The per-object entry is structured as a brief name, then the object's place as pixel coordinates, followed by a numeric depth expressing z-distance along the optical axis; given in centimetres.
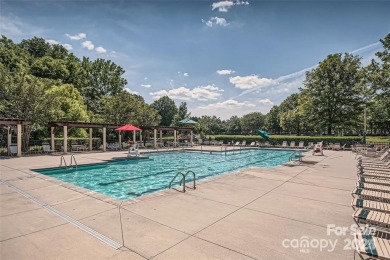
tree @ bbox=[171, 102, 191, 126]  6096
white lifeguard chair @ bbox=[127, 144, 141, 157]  1762
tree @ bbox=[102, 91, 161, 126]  2828
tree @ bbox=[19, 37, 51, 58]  4238
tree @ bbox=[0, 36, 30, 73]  3036
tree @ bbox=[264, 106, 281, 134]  7491
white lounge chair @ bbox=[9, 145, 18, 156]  1627
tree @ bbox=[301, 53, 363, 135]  3098
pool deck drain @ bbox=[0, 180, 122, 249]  361
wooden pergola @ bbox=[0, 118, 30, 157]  1547
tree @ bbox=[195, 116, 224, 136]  4638
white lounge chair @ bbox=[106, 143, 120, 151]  2298
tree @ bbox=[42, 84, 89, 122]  1867
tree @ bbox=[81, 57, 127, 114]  4500
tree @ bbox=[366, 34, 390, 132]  2118
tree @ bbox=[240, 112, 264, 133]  8825
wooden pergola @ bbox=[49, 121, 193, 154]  1862
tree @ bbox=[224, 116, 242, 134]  9650
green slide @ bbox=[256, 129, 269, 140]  2800
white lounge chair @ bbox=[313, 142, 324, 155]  1819
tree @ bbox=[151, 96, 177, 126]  6756
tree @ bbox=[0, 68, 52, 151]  1781
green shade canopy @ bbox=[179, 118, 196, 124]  3016
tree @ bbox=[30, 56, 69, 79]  3306
